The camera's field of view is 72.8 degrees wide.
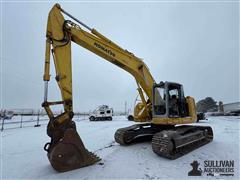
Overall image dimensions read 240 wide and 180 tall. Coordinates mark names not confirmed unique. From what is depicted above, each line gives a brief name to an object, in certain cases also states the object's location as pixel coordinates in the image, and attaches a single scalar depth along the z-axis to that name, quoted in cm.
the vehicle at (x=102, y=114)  2459
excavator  410
